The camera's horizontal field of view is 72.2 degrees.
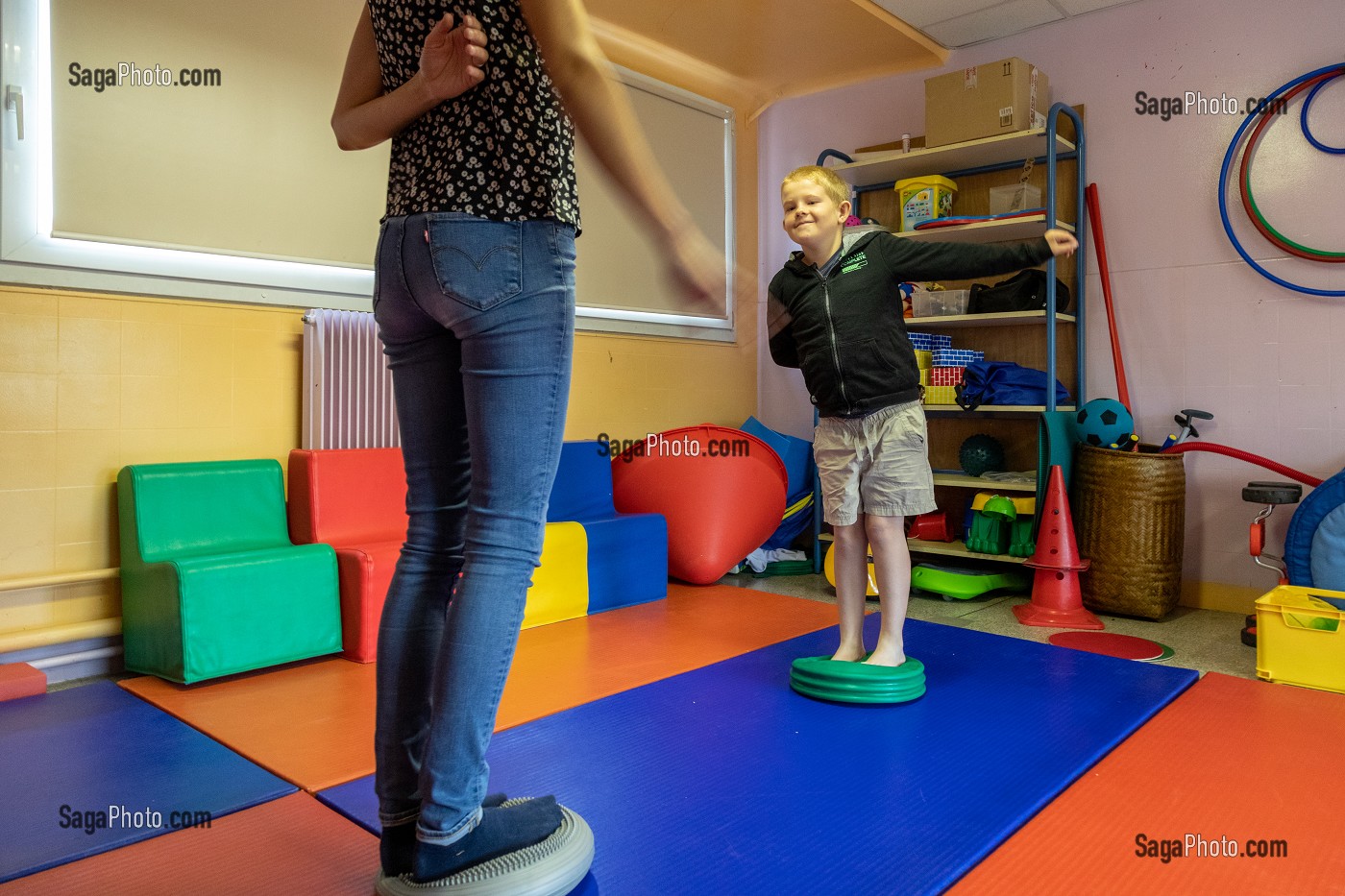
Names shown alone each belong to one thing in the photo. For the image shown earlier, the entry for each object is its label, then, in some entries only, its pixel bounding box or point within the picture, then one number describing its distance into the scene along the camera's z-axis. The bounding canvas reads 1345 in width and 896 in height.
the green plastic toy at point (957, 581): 3.51
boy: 2.25
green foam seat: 2.31
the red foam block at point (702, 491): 3.59
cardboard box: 3.59
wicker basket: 3.20
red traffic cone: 3.17
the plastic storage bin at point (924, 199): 3.85
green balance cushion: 2.09
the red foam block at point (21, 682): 2.22
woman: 1.04
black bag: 3.62
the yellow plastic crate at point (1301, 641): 2.23
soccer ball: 3.36
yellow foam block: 3.00
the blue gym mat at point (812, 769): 1.35
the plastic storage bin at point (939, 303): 3.84
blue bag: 3.59
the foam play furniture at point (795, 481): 4.16
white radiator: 2.91
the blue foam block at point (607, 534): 3.24
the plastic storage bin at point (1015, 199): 3.74
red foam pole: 3.54
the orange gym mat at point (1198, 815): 1.31
